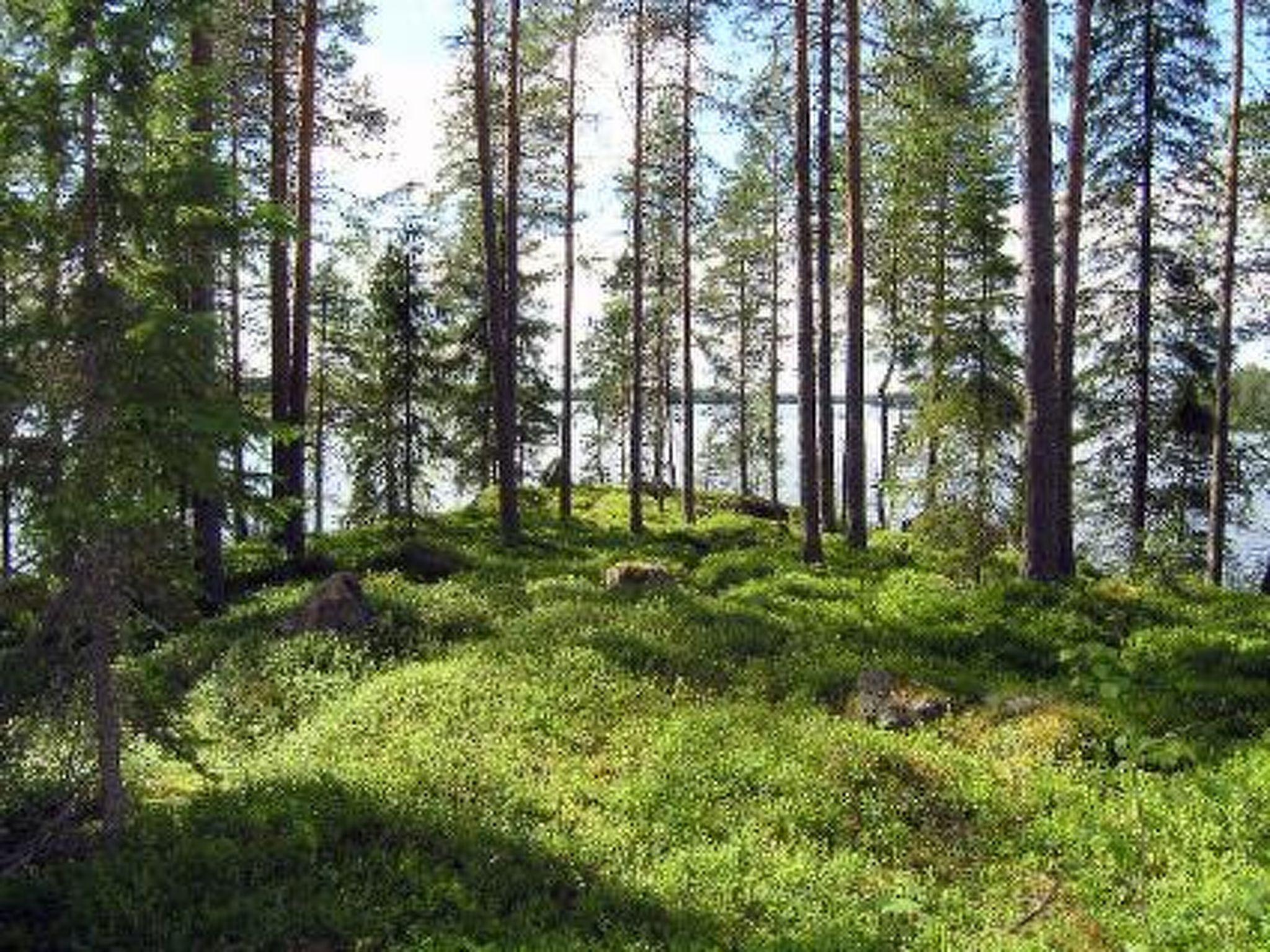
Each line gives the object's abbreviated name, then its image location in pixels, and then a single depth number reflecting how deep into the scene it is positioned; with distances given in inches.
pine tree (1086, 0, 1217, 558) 925.2
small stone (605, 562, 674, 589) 708.7
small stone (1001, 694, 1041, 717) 456.1
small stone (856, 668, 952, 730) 466.3
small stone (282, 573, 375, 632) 621.3
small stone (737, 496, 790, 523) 1406.3
